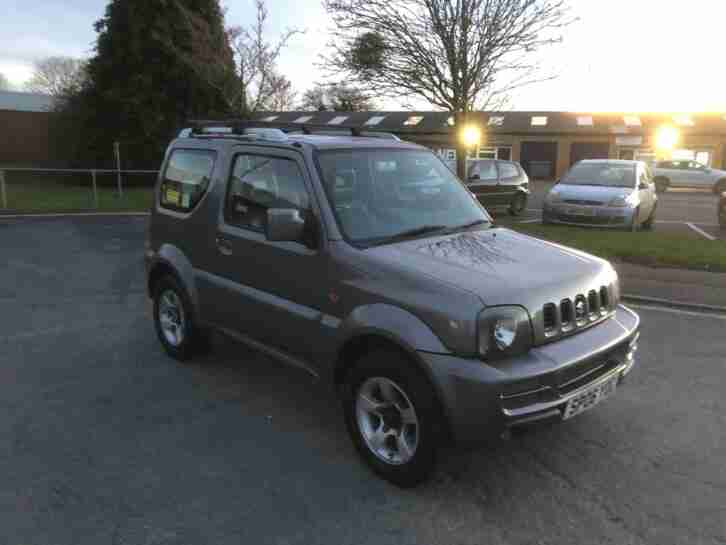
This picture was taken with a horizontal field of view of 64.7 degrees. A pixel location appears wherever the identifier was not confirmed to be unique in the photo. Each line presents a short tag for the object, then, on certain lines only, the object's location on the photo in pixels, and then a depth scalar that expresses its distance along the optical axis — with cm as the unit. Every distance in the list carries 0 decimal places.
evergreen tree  2619
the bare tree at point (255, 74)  2028
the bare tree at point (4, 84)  6394
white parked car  2758
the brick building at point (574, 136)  3459
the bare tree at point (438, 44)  1099
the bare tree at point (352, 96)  1252
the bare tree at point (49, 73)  5779
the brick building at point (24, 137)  3297
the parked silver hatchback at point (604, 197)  1170
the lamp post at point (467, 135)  1273
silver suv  295
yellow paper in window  506
